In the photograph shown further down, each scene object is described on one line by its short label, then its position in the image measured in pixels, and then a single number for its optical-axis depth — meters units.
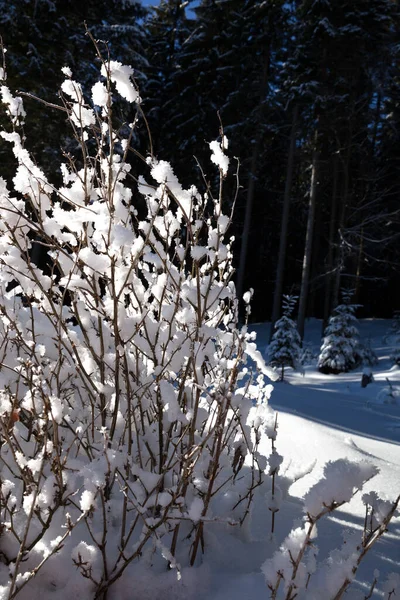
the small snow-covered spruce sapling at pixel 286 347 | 11.32
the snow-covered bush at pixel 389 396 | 6.55
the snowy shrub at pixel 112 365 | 1.26
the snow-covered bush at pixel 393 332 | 14.89
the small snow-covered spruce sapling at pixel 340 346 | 11.38
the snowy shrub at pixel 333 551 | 0.93
